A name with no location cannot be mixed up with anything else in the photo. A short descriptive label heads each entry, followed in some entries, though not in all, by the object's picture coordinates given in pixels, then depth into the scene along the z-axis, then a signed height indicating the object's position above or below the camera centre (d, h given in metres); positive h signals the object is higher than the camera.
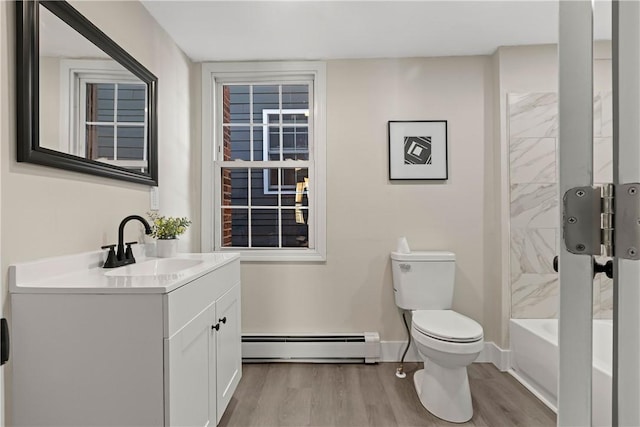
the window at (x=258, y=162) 2.70 +0.42
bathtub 2.01 -0.90
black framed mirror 1.18 +0.50
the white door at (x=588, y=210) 0.38 +0.00
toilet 1.85 -0.66
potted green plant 1.89 -0.13
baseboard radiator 2.53 -1.01
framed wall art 2.60 +0.49
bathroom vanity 1.11 -0.46
